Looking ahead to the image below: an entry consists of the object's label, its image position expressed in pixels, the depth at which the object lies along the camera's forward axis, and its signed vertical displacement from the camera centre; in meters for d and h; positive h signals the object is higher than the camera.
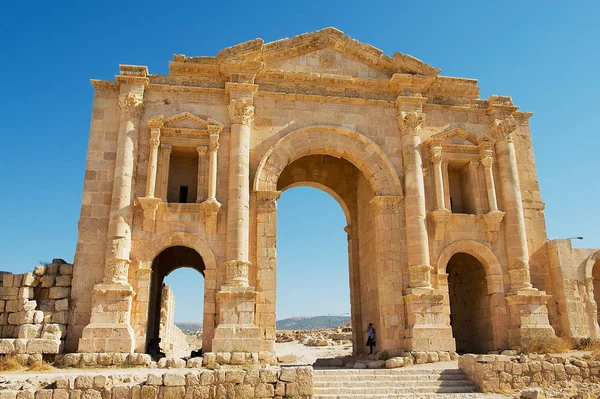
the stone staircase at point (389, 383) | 11.73 -0.94
